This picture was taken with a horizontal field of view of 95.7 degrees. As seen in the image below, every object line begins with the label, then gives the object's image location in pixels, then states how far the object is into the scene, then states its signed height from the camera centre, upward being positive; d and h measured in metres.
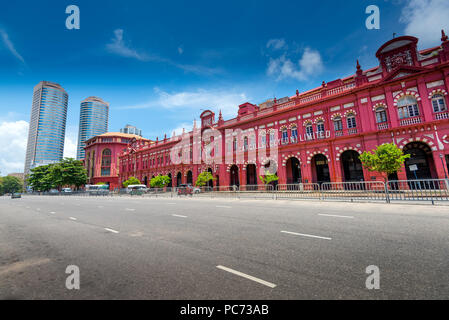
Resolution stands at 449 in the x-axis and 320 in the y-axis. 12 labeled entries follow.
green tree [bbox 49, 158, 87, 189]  51.97 +5.21
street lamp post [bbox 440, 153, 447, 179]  16.30 +1.46
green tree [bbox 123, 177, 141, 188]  43.49 +1.96
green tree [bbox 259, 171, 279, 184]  24.16 +0.79
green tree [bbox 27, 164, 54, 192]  61.41 +5.43
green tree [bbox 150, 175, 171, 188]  36.91 +1.56
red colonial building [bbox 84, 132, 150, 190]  62.47 +10.68
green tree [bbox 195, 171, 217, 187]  30.05 +1.36
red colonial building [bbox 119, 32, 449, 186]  17.52 +6.09
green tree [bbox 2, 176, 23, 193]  96.12 +5.50
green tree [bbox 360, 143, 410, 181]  15.51 +1.60
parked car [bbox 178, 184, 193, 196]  27.49 -0.37
